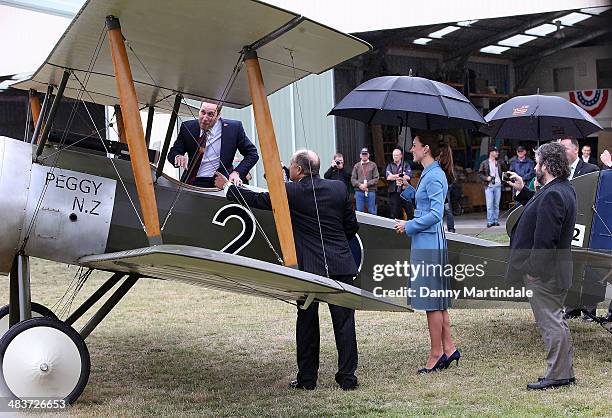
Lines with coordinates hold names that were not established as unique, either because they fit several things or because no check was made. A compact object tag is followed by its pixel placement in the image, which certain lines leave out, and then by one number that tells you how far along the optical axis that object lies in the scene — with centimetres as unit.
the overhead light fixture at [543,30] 2470
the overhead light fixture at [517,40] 2566
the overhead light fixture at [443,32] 2331
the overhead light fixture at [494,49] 2667
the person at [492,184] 1889
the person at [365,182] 1827
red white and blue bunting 2636
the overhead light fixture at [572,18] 2367
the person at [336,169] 1819
